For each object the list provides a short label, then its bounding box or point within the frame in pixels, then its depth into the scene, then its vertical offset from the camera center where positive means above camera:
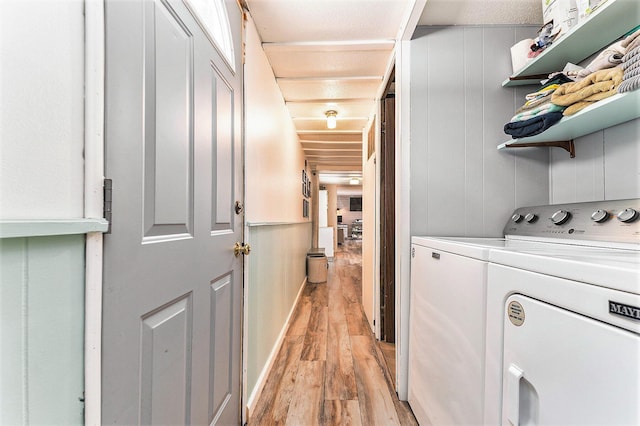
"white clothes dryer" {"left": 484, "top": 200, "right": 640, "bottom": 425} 0.47 -0.26
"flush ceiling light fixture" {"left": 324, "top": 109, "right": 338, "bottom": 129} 2.75 +1.05
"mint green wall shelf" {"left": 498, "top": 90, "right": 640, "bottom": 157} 0.91 +0.39
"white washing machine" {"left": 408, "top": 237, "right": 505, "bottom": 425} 0.86 -0.47
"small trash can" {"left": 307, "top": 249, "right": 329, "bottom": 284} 4.29 -0.92
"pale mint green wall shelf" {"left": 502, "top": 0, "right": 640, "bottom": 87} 0.98 +0.78
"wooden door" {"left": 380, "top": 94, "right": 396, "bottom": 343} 2.24 -0.13
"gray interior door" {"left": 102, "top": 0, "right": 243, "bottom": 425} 0.57 -0.02
